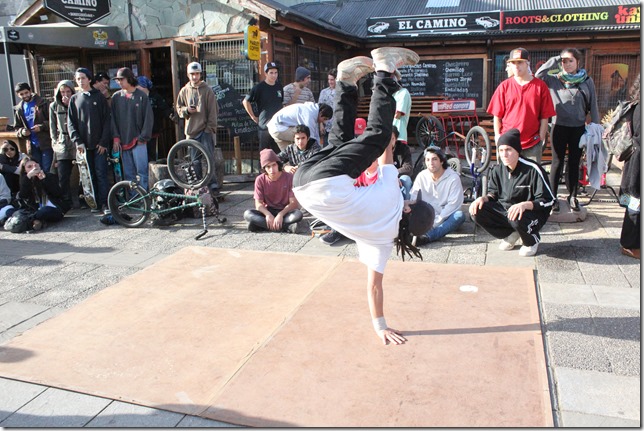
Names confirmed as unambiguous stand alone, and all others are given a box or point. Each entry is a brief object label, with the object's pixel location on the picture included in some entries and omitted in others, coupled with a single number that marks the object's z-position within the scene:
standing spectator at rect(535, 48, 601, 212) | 6.21
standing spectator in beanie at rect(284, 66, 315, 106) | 8.39
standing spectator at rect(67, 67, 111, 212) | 7.19
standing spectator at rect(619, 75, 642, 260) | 4.86
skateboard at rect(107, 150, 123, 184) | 7.49
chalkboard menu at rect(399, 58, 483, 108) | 12.61
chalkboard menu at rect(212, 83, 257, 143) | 9.17
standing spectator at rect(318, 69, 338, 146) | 9.18
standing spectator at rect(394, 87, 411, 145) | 6.97
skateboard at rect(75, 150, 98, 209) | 7.29
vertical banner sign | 8.31
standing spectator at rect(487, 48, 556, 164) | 5.70
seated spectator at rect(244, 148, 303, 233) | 6.26
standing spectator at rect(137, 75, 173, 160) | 9.33
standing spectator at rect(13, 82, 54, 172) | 7.79
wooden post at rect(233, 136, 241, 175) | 9.21
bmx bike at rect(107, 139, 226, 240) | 6.62
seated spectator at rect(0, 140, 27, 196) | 7.38
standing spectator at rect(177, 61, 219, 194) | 7.43
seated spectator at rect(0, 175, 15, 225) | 6.93
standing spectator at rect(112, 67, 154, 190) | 7.32
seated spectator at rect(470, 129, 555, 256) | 5.00
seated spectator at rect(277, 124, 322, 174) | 6.50
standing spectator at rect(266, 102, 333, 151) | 7.04
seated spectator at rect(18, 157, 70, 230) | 6.94
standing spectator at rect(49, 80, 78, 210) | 7.49
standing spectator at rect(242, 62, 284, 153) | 7.99
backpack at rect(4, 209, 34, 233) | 6.70
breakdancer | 3.22
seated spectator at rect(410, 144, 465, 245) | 5.84
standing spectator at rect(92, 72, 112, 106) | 8.12
